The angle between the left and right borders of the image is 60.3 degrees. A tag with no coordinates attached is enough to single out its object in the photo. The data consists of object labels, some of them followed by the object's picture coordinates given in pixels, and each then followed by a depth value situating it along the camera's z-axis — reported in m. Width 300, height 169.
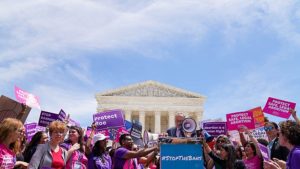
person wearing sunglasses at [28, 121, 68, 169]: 2.91
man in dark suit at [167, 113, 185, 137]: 4.98
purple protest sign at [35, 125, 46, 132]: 6.18
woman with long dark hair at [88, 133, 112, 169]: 3.87
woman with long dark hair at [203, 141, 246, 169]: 3.75
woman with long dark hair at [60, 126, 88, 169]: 3.49
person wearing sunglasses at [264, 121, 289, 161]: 3.94
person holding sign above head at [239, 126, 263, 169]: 3.88
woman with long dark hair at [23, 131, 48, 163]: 3.67
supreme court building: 41.82
